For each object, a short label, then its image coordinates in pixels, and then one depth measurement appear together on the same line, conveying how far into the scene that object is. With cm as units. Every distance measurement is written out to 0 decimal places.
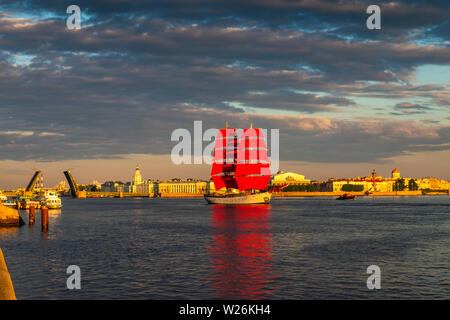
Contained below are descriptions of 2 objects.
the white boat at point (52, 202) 10094
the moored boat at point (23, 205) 10800
